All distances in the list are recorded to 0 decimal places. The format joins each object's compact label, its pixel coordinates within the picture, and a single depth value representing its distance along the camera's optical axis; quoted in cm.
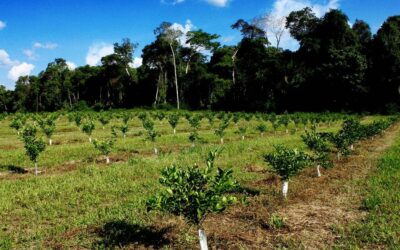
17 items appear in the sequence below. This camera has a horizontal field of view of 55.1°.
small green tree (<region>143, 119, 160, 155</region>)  2692
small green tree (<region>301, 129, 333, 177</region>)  1691
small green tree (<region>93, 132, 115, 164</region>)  2227
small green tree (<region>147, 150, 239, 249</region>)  801
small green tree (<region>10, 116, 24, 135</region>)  4003
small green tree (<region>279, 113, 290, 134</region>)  4108
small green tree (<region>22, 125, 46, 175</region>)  2006
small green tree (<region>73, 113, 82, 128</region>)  4122
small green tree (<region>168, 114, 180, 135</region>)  3766
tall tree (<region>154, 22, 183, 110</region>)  7431
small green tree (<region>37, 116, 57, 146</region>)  3016
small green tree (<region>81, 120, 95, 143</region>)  3140
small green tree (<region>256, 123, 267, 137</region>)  3631
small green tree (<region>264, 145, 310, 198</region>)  1338
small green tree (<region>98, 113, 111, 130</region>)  4375
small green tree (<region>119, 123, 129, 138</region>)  3431
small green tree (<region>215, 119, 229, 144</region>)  3130
